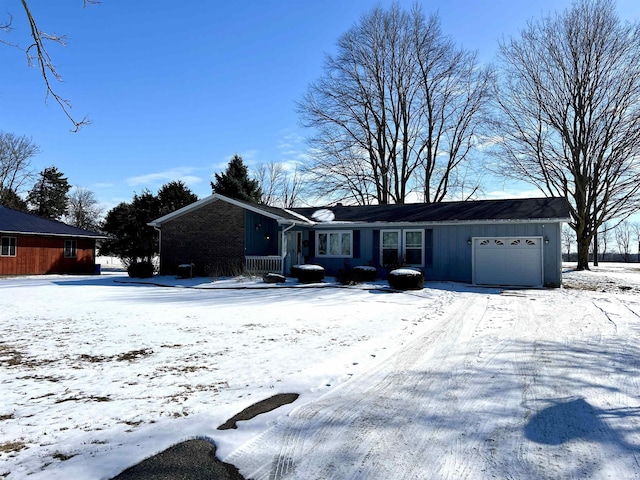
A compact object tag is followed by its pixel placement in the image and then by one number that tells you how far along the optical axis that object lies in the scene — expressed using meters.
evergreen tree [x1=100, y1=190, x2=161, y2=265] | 30.45
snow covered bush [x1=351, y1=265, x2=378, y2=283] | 17.19
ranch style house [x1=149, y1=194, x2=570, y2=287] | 17.06
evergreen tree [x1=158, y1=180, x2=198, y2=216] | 32.12
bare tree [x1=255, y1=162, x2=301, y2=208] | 47.94
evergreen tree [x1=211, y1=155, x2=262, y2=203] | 35.47
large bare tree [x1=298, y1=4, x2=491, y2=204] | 32.88
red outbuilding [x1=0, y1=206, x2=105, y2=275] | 23.67
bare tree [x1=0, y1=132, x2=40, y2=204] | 39.62
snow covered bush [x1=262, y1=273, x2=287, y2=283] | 17.11
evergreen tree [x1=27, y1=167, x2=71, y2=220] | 47.66
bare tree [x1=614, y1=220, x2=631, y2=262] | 78.38
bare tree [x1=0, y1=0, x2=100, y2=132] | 5.82
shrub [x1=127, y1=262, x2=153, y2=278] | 20.70
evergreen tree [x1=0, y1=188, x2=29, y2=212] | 39.78
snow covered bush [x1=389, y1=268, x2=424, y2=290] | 14.91
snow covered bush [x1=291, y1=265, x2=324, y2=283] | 17.02
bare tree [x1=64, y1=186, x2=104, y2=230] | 53.07
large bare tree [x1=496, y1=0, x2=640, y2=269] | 25.44
